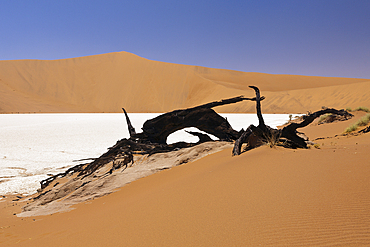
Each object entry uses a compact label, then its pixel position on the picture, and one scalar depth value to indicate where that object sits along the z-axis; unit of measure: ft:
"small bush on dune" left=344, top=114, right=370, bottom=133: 31.96
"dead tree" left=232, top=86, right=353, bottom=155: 14.98
